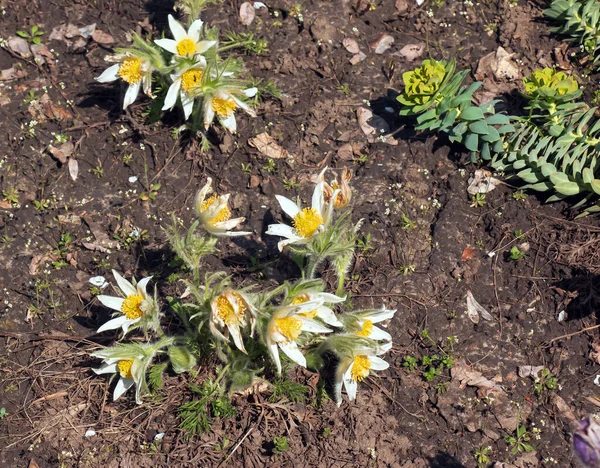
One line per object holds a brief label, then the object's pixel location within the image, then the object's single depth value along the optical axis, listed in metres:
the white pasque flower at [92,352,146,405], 2.74
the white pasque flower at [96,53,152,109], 3.49
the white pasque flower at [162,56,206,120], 3.43
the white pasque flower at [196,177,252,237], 2.83
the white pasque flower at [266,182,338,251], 2.90
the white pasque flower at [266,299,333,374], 2.54
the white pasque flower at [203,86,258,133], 3.43
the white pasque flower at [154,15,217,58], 3.50
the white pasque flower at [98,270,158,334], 2.82
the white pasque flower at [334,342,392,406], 2.75
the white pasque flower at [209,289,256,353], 2.51
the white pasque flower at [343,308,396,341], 2.79
